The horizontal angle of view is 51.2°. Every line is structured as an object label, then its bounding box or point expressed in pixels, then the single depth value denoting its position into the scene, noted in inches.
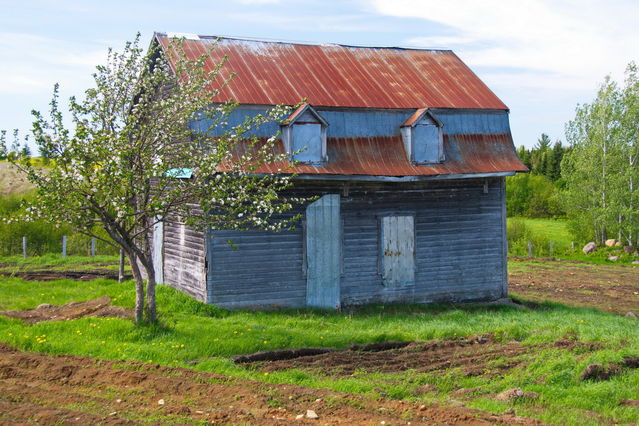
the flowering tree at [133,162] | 493.7
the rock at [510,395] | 390.6
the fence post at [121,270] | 808.3
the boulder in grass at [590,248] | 1462.8
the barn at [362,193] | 685.9
